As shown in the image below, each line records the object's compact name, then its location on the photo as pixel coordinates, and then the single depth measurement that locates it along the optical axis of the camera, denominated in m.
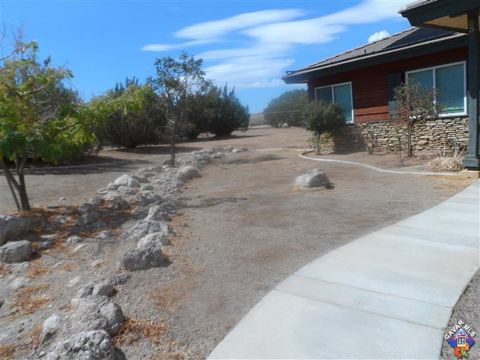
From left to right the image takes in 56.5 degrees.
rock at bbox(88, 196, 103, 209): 9.33
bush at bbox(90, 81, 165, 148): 22.94
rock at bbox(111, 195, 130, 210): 9.29
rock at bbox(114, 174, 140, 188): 11.63
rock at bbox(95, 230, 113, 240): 7.11
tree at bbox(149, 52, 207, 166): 16.45
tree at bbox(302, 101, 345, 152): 16.59
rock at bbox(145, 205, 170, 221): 7.50
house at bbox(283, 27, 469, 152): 13.62
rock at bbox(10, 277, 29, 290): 5.55
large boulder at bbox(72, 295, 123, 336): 3.76
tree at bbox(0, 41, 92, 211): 7.60
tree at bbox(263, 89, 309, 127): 40.66
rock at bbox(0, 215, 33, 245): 7.31
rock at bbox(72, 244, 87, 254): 6.63
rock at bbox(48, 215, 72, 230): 8.19
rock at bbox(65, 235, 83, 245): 7.07
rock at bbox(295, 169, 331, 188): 9.71
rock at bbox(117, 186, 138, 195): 10.75
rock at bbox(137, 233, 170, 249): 5.78
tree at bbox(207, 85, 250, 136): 33.38
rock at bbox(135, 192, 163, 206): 9.34
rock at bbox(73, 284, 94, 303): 4.63
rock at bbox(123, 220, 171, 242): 6.70
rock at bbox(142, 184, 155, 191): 11.11
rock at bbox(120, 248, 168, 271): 5.20
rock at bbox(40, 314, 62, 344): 3.86
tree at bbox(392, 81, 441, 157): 13.95
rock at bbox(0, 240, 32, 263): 6.46
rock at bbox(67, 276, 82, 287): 5.32
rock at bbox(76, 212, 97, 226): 8.12
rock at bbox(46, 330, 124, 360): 3.20
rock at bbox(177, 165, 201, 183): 12.26
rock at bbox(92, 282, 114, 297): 4.55
